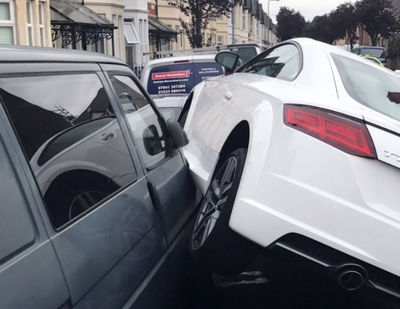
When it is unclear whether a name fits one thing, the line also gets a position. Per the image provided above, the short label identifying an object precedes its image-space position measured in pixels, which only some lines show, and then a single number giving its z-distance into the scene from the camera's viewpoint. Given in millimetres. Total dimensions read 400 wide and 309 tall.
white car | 2605
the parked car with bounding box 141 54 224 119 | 9062
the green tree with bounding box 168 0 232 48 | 29328
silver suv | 1743
